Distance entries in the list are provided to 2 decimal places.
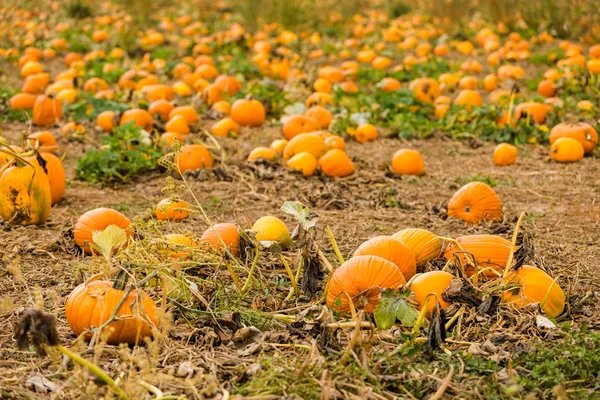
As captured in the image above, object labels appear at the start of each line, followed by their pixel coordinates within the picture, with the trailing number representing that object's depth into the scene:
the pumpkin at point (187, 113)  7.22
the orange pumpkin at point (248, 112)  7.49
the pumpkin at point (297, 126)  6.85
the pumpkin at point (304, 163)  5.89
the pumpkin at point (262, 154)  6.18
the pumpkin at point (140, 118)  6.84
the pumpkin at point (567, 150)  6.35
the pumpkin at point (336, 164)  5.90
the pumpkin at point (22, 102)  7.91
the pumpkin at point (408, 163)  6.05
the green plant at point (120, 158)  5.86
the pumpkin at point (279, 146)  6.34
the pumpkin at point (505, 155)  6.34
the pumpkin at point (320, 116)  7.23
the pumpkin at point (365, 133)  7.09
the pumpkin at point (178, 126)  6.95
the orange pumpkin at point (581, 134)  6.46
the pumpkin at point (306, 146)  6.07
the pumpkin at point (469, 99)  7.94
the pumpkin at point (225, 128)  7.13
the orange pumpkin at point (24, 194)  4.62
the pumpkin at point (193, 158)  6.03
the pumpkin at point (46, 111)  7.45
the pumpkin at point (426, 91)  8.17
